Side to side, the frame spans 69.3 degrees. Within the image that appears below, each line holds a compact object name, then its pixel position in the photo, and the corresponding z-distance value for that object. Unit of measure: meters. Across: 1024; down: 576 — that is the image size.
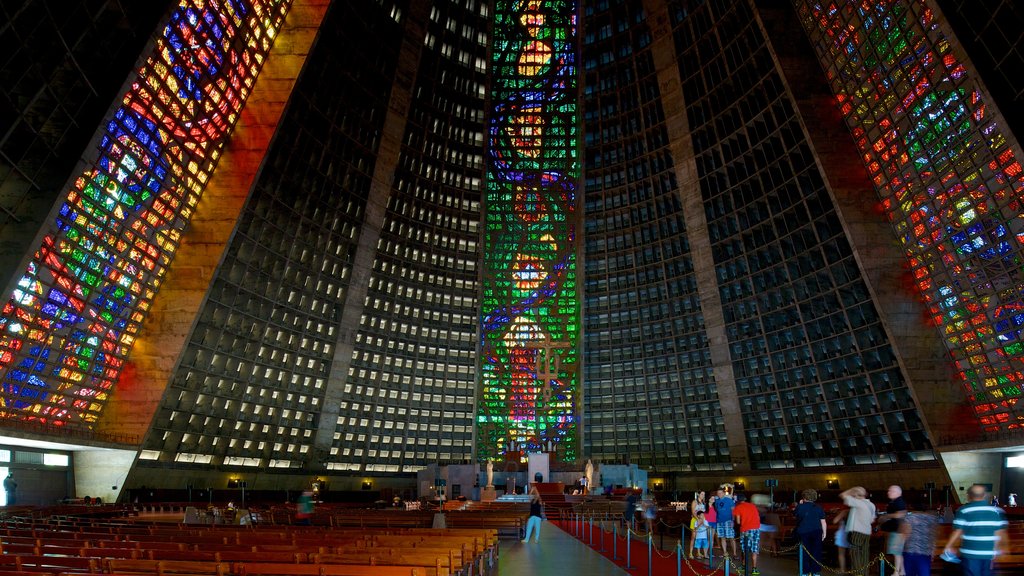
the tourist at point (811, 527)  13.37
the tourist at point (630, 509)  26.50
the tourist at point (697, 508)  18.37
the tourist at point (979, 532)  9.07
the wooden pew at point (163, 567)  8.40
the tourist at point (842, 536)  12.67
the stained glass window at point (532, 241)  62.09
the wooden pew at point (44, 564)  8.24
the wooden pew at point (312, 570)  8.75
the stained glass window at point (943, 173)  31.42
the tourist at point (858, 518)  12.64
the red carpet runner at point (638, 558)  15.41
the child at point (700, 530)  18.09
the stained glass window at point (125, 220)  31.92
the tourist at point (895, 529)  10.62
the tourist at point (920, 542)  10.00
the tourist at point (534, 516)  21.66
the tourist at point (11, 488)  30.03
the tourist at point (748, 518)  15.26
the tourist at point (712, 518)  18.17
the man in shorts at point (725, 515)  17.39
